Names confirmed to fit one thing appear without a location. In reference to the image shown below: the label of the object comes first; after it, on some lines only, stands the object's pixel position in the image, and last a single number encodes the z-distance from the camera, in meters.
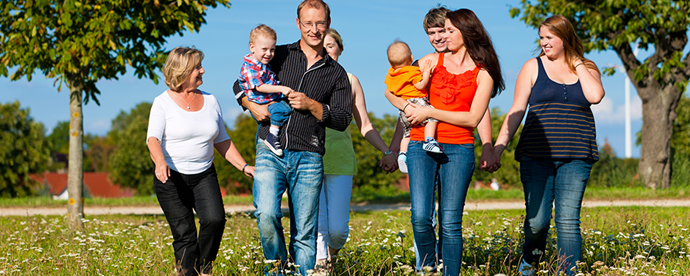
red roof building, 74.00
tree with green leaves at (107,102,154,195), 49.03
